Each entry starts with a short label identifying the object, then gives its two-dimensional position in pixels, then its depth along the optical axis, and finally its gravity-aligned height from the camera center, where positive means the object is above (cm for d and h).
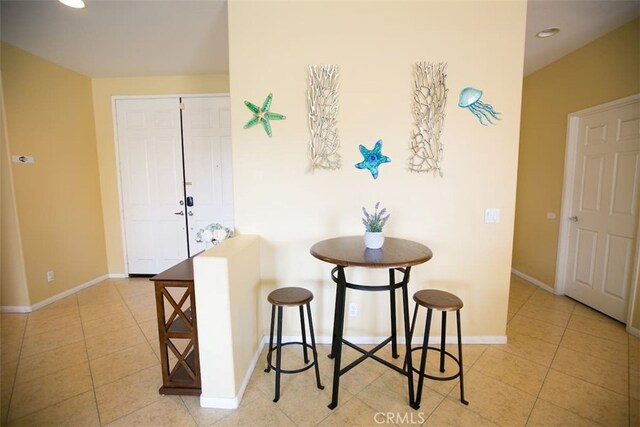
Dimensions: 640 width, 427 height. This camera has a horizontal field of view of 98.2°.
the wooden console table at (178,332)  171 -95
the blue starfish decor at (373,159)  222 +18
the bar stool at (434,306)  167 -75
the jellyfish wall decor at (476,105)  216 +60
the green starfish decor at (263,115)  220 +53
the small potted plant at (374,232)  182 -33
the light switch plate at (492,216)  225 -28
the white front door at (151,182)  373 +1
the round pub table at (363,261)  156 -44
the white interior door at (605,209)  258 -28
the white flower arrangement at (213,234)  219 -41
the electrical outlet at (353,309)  237 -108
